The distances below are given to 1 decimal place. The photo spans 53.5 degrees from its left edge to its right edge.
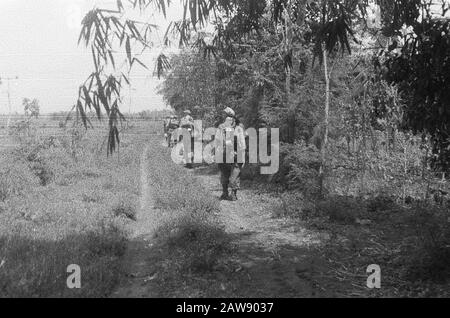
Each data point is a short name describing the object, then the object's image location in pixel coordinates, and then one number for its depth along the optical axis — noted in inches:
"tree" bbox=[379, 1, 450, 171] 185.3
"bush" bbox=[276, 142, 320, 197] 382.3
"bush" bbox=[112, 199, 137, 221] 335.6
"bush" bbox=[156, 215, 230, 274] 220.4
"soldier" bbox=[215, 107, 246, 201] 419.2
